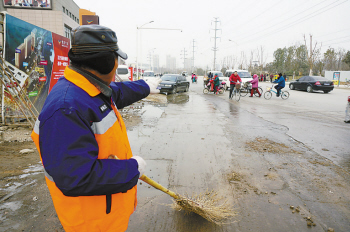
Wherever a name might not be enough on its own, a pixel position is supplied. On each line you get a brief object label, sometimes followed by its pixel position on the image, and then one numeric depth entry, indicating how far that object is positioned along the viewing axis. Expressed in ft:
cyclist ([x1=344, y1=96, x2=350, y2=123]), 20.21
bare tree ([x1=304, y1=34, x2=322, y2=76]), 151.68
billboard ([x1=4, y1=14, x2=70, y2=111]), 20.17
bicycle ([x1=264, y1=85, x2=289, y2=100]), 52.19
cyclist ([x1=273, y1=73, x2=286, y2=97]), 51.17
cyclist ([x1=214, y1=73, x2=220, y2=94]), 63.37
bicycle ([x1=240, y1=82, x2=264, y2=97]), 60.27
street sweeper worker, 3.66
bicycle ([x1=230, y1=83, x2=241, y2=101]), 50.55
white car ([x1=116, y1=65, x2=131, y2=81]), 77.54
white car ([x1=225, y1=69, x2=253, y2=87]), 68.63
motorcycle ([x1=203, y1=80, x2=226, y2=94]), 65.44
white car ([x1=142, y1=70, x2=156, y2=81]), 113.96
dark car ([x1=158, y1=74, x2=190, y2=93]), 58.34
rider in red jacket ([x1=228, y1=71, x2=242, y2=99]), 50.60
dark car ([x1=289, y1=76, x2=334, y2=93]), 64.69
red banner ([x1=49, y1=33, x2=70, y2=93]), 25.26
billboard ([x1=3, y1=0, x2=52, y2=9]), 104.12
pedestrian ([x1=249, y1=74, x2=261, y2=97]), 55.76
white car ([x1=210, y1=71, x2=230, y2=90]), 77.06
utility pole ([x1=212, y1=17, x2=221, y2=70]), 204.08
